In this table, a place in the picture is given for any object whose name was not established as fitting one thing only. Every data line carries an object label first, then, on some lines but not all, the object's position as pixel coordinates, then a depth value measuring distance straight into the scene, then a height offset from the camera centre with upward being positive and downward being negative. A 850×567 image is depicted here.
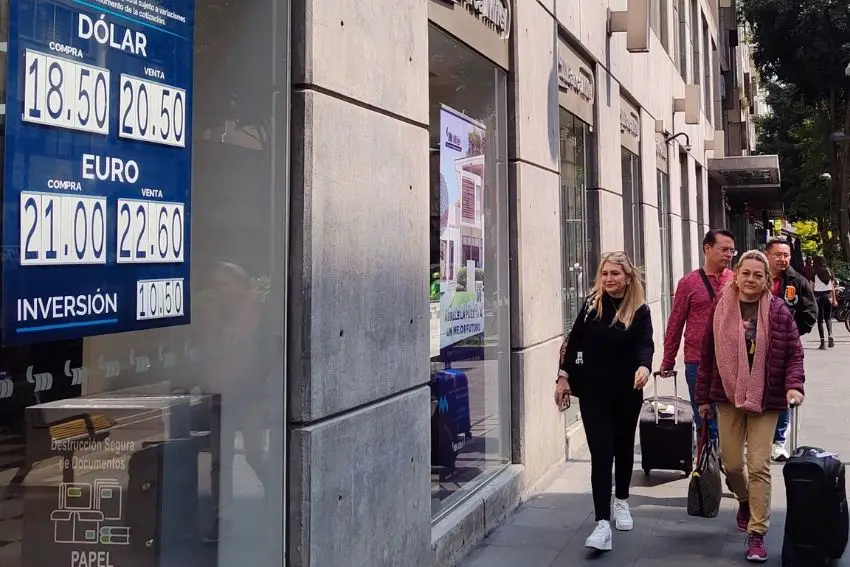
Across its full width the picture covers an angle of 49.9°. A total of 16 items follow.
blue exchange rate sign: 2.61 +0.48
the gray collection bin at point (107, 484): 2.89 -0.55
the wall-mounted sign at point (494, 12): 6.06 +2.11
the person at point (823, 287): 17.81 +0.52
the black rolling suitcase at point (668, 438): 7.16 -0.98
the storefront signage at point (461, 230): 5.67 +0.57
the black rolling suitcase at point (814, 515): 4.90 -1.09
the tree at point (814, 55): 31.20 +9.23
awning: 23.11 +3.81
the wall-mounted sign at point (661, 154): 15.67 +2.86
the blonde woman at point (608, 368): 5.43 -0.31
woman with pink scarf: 5.25 -0.34
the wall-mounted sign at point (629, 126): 12.26 +2.65
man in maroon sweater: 6.62 +0.12
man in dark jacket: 7.89 +0.17
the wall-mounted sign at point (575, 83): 8.67 +2.36
